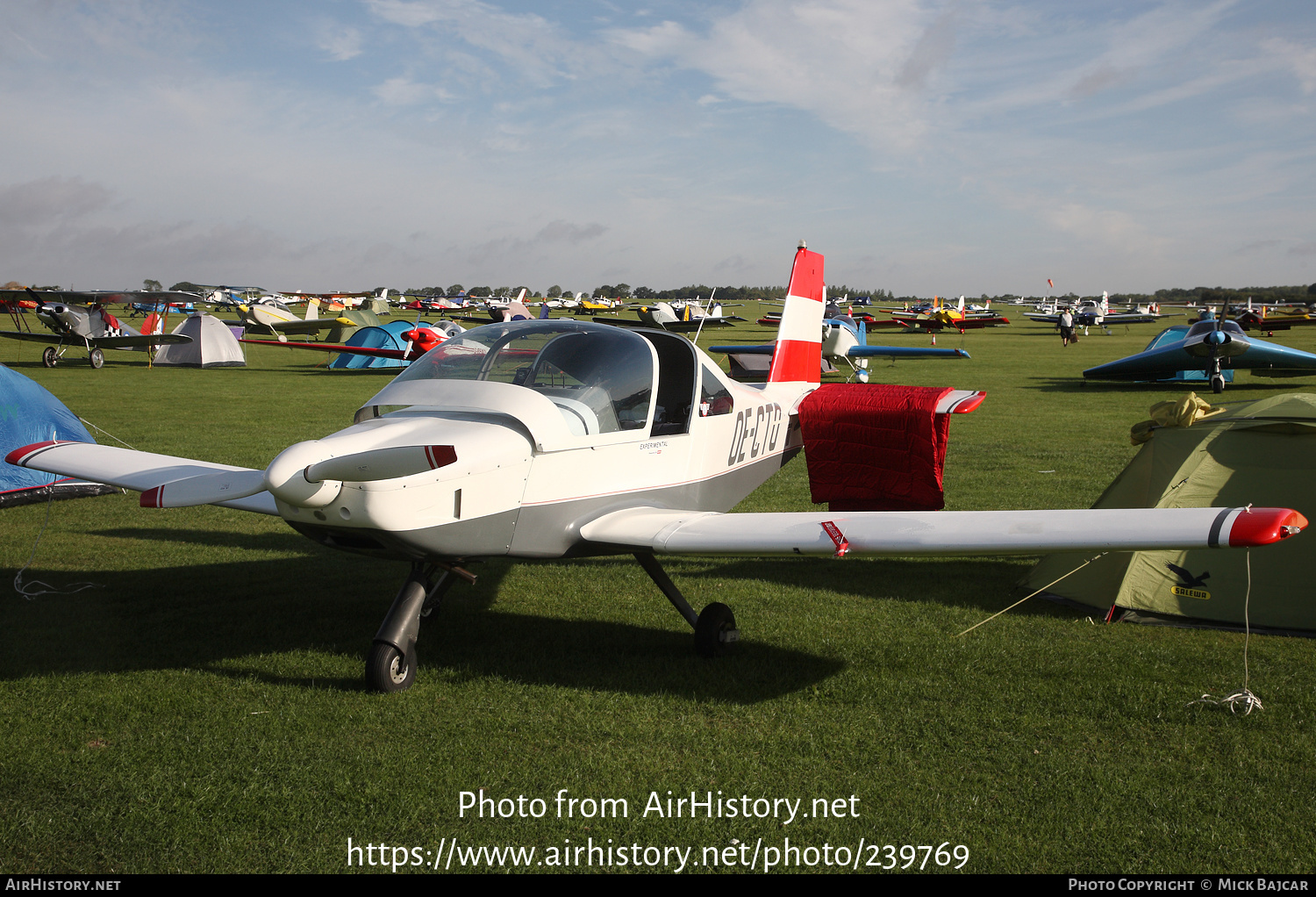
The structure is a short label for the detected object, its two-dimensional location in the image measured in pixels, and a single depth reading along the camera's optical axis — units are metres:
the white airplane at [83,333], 27.38
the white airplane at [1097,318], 57.28
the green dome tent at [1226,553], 5.35
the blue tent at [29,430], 8.83
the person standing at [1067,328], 41.88
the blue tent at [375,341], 28.22
